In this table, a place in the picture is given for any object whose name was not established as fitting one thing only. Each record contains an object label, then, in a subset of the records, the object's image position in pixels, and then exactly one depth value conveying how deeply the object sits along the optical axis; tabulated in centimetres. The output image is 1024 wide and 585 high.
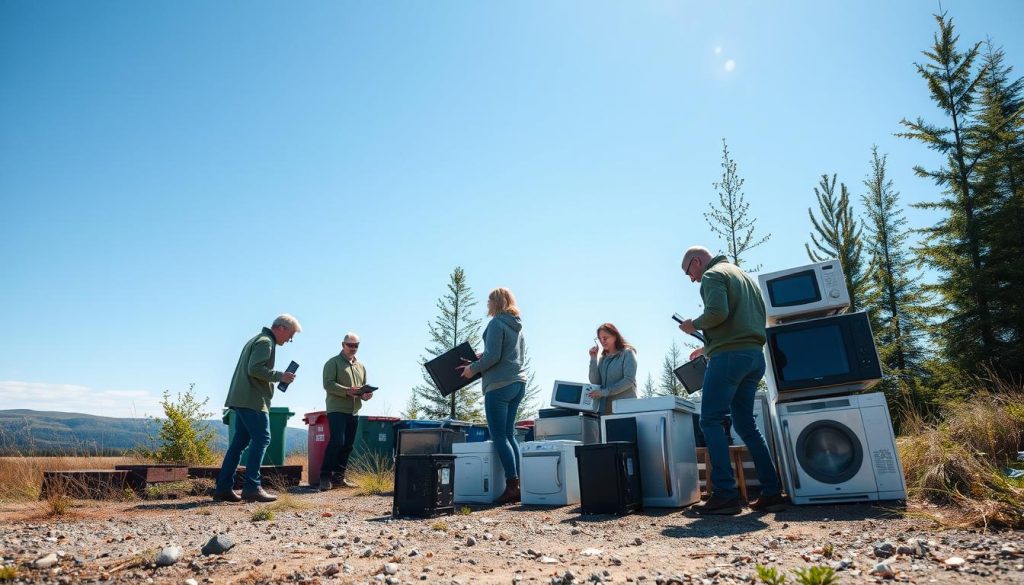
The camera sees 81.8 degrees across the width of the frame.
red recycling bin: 901
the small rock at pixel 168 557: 281
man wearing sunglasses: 758
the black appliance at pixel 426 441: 693
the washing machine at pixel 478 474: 582
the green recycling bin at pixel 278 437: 924
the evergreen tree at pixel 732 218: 1686
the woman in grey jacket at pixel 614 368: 639
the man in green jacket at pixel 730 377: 433
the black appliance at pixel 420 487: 485
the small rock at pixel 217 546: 307
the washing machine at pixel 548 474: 530
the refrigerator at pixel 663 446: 484
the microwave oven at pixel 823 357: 456
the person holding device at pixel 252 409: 601
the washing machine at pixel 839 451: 427
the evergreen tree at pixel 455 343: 2244
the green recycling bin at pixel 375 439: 958
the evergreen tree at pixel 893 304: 1759
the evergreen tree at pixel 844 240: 1895
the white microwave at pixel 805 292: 486
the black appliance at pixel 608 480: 458
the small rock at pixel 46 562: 272
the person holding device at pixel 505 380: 560
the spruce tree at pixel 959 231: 1480
